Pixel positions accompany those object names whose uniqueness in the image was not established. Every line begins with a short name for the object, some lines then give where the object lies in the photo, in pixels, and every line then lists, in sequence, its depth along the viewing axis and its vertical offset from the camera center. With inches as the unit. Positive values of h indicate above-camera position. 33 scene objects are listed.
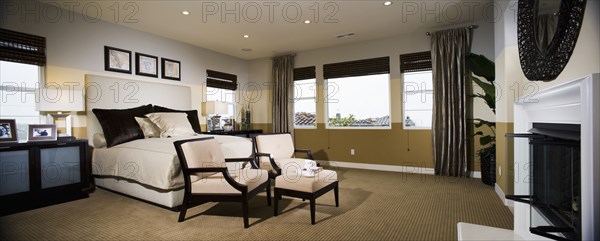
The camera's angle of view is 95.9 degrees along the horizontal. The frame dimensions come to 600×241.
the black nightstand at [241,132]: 211.5 -10.7
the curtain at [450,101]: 169.0 +10.7
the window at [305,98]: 232.8 +18.6
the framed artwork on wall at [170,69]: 189.3 +36.9
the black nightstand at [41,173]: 112.0 -23.3
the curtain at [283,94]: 237.9 +22.6
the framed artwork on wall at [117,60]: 159.8 +37.1
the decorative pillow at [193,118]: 181.8 +1.4
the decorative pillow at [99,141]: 146.9 -11.0
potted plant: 144.0 +1.4
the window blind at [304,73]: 230.7 +39.8
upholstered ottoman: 98.3 -25.5
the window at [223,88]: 224.6 +27.3
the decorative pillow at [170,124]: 155.9 -2.2
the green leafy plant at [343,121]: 217.5 -2.0
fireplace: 41.1 -9.2
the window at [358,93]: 203.2 +19.7
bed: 112.7 -15.4
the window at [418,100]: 186.5 +12.8
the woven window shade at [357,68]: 200.1 +39.3
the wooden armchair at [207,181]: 96.2 -22.6
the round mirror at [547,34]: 44.9 +16.2
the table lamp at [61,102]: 126.7 +9.1
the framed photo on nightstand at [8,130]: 116.4 -3.6
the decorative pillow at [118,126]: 142.6 -2.8
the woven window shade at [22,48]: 123.2 +35.1
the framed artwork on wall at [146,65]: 174.4 +36.8
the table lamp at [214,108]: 204.1 +9.1
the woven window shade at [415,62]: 183.8 +38.9
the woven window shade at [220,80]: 223.6 +34.6
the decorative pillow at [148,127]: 152.1 -3.9
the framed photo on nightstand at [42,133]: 122.8 -5.3
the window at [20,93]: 126.7 +13.8
